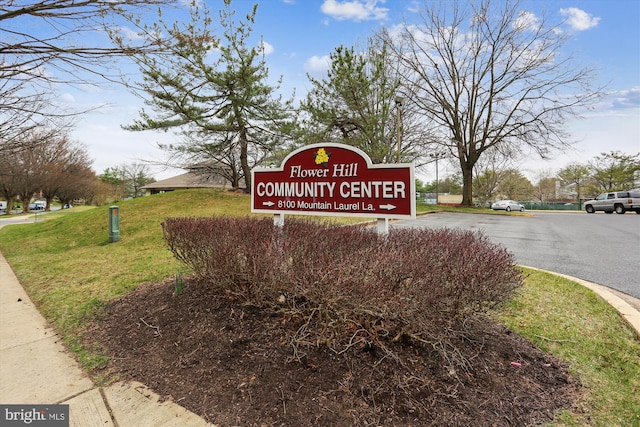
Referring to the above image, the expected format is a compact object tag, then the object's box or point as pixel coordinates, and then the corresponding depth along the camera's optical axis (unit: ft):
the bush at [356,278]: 6.40
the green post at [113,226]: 27.04
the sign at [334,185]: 9.94
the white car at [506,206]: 97.60
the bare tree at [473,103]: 65.57
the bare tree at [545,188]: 173.88
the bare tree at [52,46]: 8.13
